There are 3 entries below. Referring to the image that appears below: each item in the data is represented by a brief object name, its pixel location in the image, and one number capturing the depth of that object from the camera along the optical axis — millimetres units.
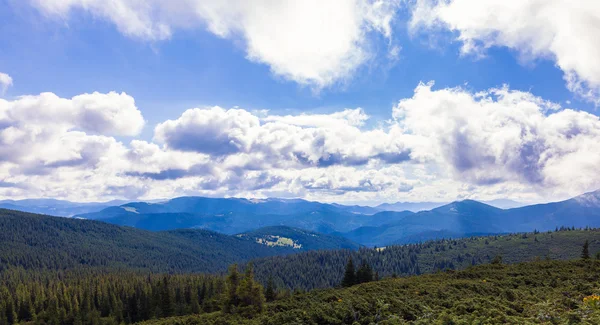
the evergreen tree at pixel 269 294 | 106812
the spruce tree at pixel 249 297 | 54719
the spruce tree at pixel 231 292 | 66312
